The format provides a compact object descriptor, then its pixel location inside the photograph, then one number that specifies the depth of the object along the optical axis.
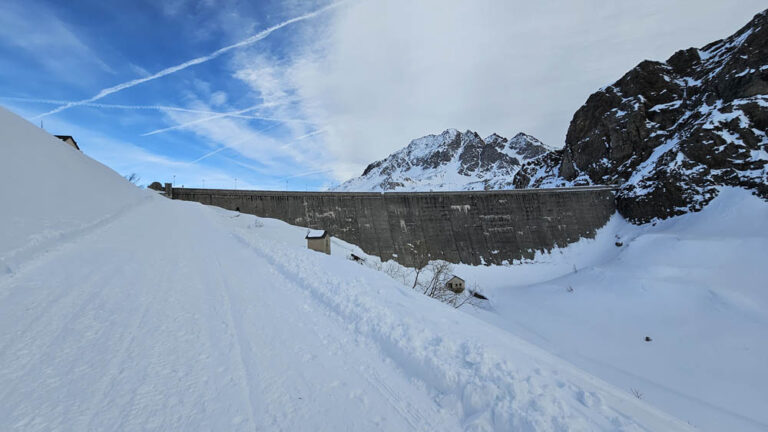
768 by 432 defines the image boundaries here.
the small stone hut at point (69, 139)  33.10
